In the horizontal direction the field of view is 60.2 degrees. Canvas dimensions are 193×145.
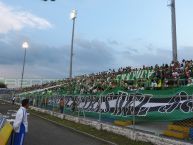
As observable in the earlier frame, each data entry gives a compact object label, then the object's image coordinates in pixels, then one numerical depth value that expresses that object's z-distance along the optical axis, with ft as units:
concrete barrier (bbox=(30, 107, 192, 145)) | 17.47
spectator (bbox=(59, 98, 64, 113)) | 39.87
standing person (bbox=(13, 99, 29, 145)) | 13.78
